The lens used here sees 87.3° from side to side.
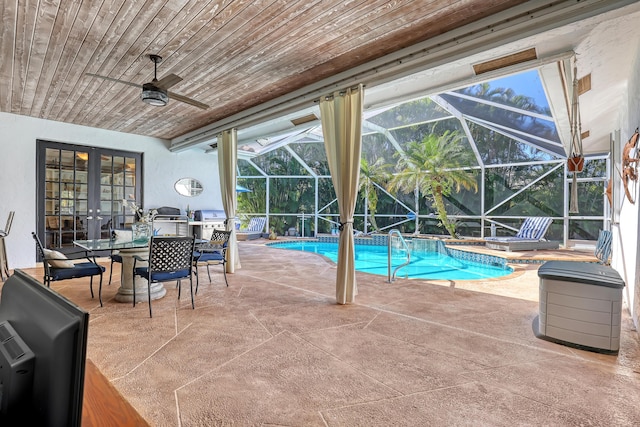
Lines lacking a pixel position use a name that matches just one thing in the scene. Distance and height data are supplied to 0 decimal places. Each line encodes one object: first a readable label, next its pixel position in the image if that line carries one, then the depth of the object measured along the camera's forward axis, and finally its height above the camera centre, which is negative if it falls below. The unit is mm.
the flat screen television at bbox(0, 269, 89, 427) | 523 -262
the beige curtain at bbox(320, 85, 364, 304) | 4051 +433
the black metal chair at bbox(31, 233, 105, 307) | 3701 -725
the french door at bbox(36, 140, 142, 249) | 6660 +323
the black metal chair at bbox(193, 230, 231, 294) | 4840 -639
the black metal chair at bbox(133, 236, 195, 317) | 3623 -607
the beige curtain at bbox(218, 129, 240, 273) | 6070 +538
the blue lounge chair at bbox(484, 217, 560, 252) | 7945 -732
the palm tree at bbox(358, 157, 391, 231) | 11273 +1015
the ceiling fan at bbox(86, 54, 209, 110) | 3598 +1268
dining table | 4094 -864
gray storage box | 2635 -776
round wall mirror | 8523 +499
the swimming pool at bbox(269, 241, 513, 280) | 6555 -1285
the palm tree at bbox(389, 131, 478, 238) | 9844 +1235
